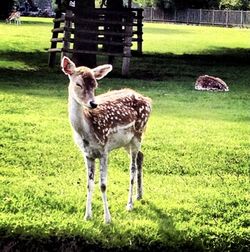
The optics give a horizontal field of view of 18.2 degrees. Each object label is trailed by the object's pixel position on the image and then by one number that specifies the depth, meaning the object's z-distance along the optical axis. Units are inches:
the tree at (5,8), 1751.0
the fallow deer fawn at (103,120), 257.8
